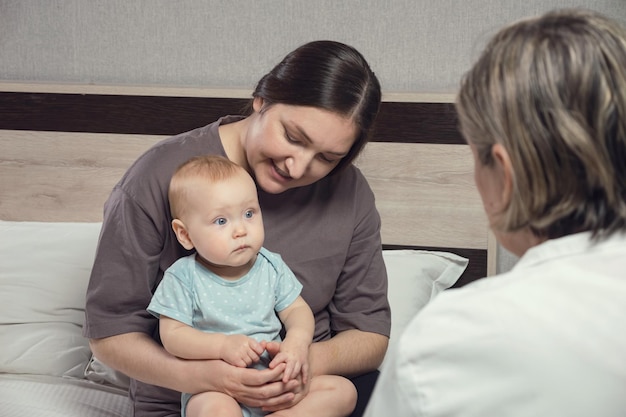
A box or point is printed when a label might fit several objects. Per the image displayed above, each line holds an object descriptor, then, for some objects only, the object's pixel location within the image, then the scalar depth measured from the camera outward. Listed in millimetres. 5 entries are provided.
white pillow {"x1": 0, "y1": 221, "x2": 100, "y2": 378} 2051
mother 1539
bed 2043
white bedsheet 1804
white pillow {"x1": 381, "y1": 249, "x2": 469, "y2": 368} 2080
